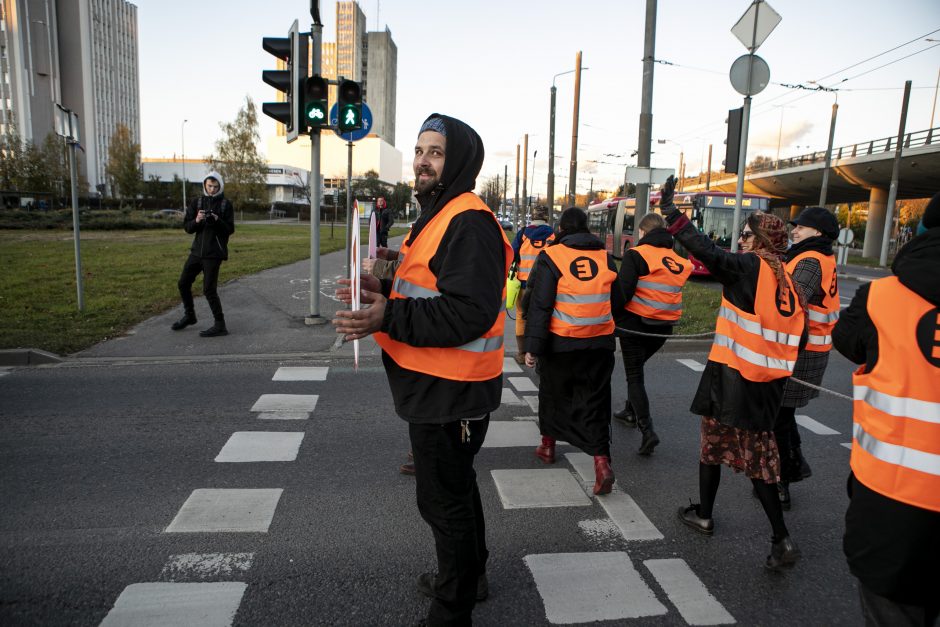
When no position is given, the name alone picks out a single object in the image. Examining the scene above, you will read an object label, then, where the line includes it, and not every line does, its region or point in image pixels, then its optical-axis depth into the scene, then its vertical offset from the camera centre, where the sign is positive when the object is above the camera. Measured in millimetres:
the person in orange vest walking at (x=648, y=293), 4648 -476
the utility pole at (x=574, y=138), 25186 +3952
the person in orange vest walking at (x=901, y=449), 1755 -639
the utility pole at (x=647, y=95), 12086 +2788
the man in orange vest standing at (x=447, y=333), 2066 -379
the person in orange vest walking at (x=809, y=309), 3871 -476
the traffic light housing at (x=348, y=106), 8203 +1599
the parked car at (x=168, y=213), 40819 +159
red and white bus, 20922 +885
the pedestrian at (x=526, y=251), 7156 -280
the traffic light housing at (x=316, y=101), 8062 +1631
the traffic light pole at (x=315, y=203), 8297 +268
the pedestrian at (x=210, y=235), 7734 -234
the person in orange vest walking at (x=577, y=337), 3938 -719
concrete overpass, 30705 +3975
